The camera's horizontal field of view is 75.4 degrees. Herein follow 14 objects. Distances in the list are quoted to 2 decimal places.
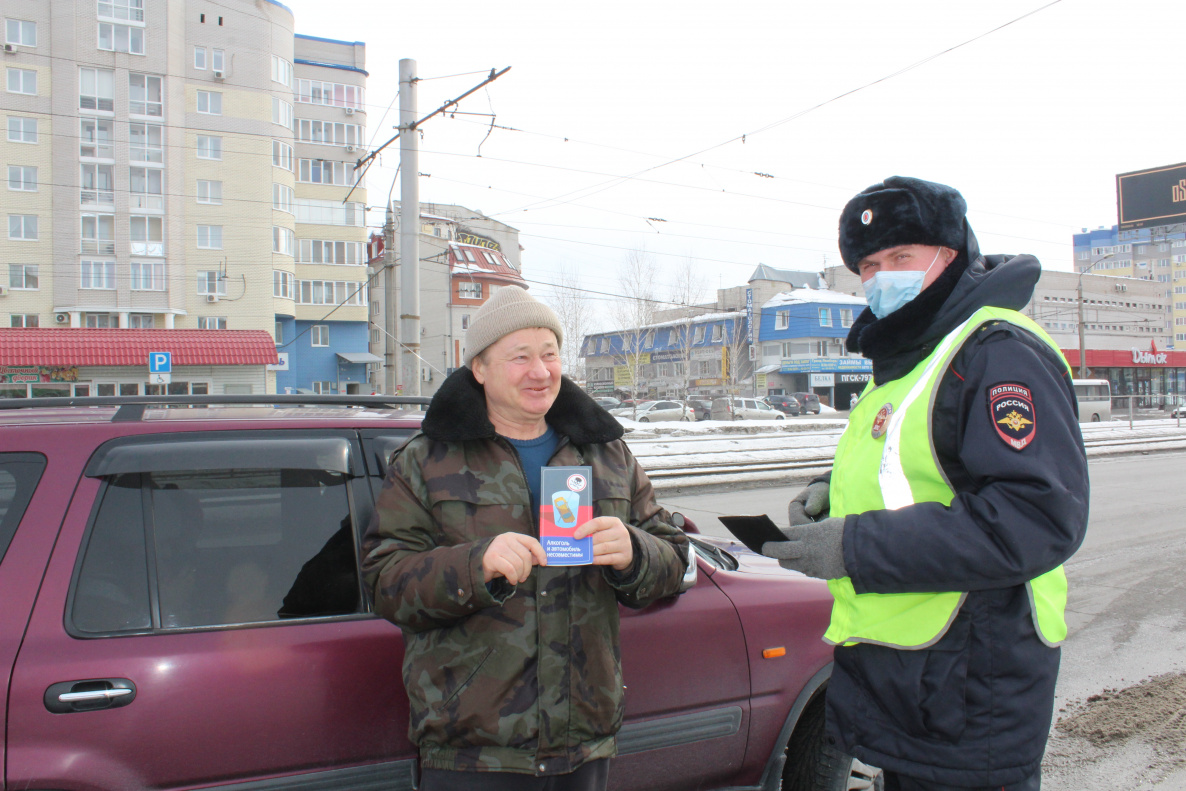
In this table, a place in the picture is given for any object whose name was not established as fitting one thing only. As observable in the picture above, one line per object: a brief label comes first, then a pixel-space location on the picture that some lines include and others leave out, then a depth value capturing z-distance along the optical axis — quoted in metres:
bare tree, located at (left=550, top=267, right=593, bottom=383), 49.49
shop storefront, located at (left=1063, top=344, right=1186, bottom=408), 59.06
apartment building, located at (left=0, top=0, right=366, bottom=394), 38.09
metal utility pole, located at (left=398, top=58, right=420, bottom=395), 13.10
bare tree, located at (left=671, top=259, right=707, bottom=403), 48.50
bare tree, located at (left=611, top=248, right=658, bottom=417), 46.43
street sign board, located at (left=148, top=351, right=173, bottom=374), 22.81
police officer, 1.57
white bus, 36.66
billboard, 47.84
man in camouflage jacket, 1.82
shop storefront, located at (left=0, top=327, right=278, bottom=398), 35.59
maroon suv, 1.89
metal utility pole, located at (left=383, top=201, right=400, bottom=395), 15.38
